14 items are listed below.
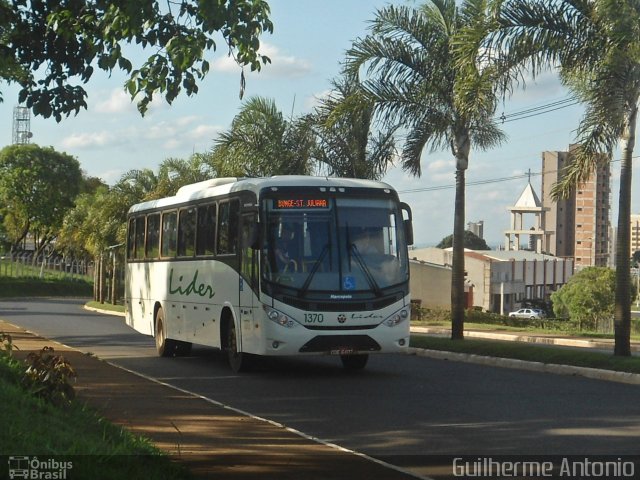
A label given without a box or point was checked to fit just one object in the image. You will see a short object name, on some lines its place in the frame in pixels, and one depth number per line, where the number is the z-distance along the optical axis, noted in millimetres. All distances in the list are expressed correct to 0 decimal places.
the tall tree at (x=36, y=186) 91250
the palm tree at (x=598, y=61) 19625
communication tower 122062
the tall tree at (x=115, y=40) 12609
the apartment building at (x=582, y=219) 191000
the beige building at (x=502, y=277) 93250
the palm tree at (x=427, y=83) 25578
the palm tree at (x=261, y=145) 34781
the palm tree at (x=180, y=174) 48219
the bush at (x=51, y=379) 11461
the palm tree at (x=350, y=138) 25797
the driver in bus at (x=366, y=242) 18109
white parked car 93688
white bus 17688
